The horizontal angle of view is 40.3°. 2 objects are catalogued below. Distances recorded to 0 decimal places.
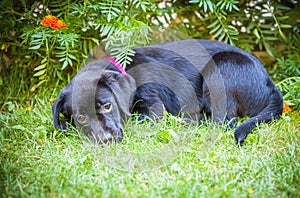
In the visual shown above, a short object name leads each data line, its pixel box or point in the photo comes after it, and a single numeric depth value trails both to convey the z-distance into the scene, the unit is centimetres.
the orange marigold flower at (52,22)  407
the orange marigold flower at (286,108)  406
